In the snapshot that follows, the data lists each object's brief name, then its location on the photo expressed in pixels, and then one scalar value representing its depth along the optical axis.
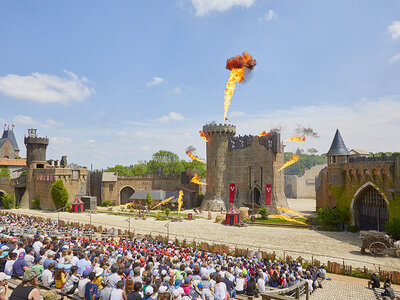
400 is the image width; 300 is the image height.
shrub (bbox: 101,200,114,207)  58.36
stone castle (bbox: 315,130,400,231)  28.48
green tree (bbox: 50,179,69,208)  50.03
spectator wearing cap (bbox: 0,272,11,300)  7.48
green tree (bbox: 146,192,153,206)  52.50
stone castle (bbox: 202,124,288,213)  47.22
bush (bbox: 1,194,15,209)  51.28
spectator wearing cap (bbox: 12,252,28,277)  11.68
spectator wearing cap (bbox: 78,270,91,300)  10.07
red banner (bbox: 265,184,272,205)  46.50
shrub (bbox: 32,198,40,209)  52.90
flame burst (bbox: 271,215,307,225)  39.34
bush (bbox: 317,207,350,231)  33.78
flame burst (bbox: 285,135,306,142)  46.22
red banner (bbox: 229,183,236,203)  50.26
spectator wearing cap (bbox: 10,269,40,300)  6.78
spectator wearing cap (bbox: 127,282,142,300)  8.18
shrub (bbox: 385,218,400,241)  26.05
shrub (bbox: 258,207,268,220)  41.53
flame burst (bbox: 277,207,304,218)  44.56
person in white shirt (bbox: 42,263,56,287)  11.12
